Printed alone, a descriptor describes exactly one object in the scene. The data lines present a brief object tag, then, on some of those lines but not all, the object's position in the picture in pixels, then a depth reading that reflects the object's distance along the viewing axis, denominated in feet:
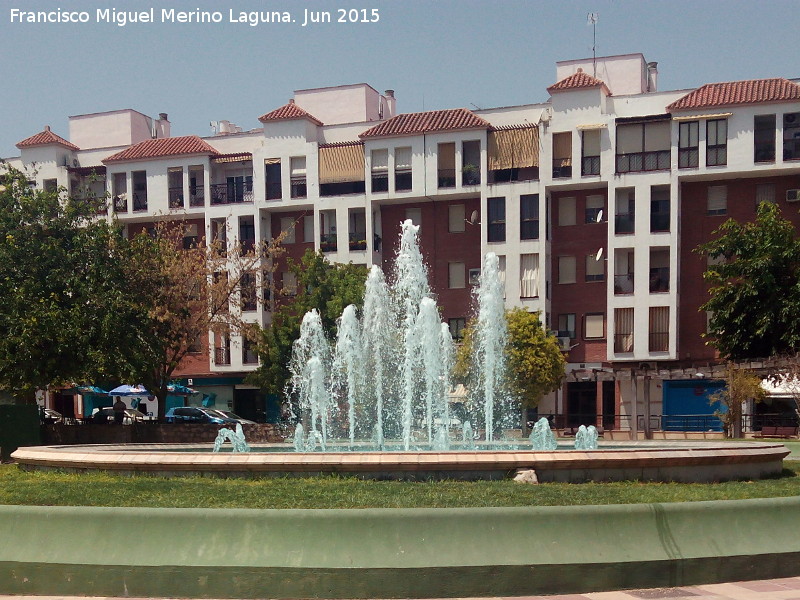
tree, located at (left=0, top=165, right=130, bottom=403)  89.56
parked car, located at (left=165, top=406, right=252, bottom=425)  135.26
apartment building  137.39
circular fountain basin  38.50
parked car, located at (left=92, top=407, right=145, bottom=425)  119.44
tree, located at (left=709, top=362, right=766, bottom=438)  102.53
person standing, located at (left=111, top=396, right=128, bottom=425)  123.65
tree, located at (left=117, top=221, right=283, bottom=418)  101.35
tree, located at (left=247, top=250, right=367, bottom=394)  132.36
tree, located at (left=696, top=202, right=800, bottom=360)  119.34
